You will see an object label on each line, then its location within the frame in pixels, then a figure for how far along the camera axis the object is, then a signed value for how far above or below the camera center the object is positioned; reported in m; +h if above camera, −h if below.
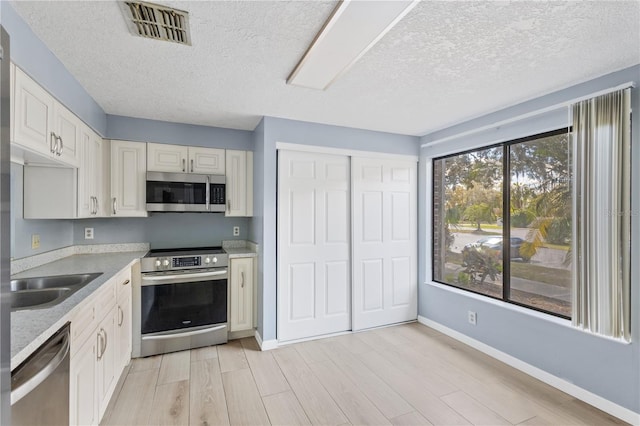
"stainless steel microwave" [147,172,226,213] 3.17 +0.23
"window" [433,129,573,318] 2.54 -0.07
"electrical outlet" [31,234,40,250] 2.33 -0.22
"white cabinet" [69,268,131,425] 1.53 -0.85
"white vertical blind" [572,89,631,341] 2.04 +0.00
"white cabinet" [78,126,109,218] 2.50 +0.33
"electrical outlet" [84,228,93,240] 3.15 -0.21
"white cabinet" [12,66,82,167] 1.55 +0.54
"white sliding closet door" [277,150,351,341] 3.20 -0.34
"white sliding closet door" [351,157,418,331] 3.57 -0.35
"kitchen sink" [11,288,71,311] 1.74 -0.50
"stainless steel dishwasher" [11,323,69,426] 1.02 -0.66
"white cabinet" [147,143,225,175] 3.23 +0.60
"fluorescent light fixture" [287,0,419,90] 1.45 +1.00
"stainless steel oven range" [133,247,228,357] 2.90 -0.89
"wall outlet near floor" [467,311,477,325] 3.13 -1.08
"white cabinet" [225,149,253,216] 3.52 +0.36
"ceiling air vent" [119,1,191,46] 1.50 +1.02
